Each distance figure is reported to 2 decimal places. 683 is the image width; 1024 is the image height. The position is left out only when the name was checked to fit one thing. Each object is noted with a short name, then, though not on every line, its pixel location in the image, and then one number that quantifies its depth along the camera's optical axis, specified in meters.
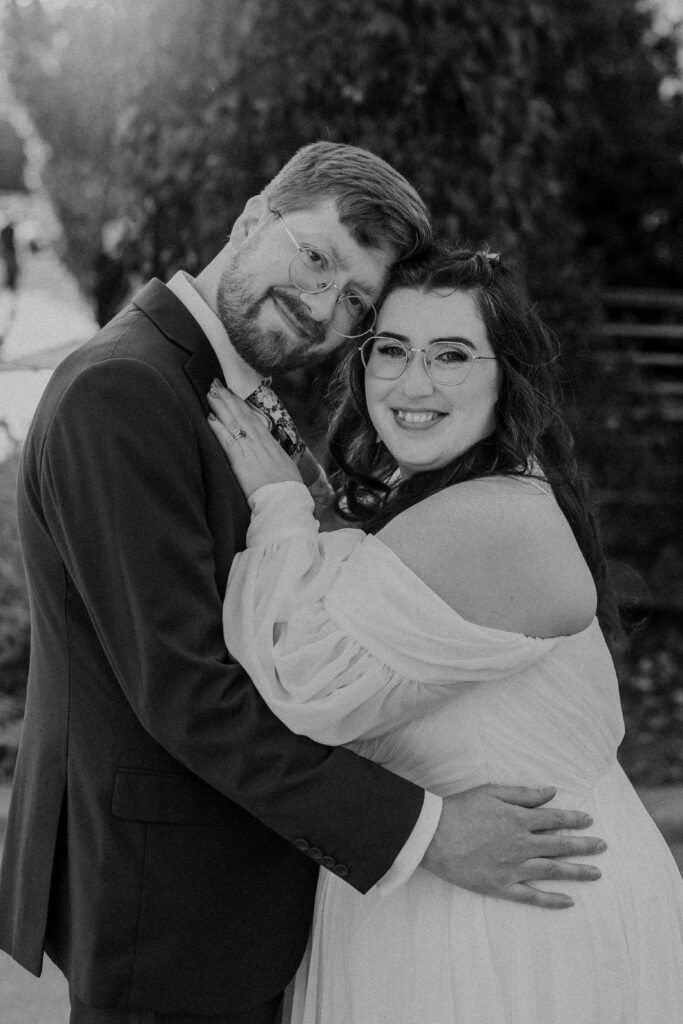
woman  1.86
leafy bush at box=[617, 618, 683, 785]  5.14
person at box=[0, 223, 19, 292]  9.84
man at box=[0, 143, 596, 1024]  1.79
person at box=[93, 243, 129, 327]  6.29
